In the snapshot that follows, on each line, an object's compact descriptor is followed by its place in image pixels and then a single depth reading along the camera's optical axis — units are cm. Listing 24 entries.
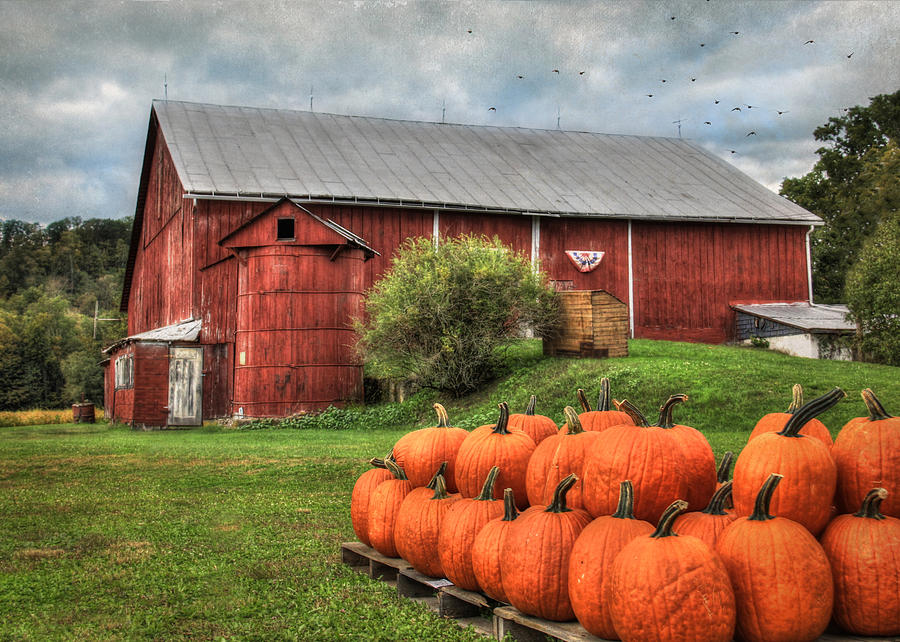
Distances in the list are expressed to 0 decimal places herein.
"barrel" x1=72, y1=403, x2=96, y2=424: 2895
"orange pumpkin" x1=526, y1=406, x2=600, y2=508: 429
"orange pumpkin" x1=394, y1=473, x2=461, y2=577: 475
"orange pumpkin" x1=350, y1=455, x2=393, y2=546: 546
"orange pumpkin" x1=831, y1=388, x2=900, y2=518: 369
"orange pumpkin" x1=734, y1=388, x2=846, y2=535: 367
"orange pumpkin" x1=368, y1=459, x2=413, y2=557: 516
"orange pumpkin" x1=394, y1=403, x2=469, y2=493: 519
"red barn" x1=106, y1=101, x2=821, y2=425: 1933
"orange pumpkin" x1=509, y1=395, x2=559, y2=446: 525
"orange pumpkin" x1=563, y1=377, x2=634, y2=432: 488
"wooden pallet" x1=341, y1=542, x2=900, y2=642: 376
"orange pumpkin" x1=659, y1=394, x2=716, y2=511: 400
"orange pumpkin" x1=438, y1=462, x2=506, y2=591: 442
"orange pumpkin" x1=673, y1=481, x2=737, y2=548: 375
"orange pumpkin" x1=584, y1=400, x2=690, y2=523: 393
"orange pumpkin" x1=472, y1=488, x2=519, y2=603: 414
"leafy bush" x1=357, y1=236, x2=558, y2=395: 1795
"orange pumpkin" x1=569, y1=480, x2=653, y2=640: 361
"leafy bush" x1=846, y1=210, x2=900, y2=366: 2095
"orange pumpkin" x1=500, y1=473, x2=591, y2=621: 387
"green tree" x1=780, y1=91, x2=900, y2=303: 3828
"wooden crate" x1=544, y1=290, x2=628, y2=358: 1859
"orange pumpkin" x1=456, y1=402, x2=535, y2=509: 475
